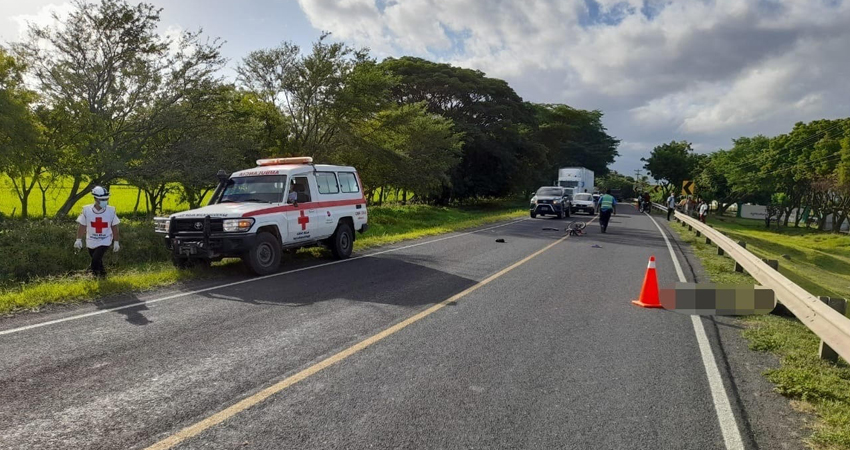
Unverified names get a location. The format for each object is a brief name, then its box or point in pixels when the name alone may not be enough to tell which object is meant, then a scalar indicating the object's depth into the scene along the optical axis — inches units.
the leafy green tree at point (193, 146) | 734.5
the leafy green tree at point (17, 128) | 545.0
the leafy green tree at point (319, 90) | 976.9
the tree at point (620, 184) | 4641.0
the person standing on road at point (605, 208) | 807.7
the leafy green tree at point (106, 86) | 665.6
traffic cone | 308.3
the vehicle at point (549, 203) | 1192.8
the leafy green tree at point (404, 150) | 1112.8
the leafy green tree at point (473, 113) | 1654.8
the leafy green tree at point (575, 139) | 2421.3
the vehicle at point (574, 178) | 1653.5
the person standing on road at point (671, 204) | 1295.5
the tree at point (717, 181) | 2522.1
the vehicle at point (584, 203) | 1389.0
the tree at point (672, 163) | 2844.5
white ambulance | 372.8
